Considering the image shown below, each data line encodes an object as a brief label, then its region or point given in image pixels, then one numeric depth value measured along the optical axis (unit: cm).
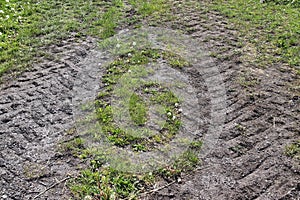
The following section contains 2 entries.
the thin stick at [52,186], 358
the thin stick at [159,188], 358
